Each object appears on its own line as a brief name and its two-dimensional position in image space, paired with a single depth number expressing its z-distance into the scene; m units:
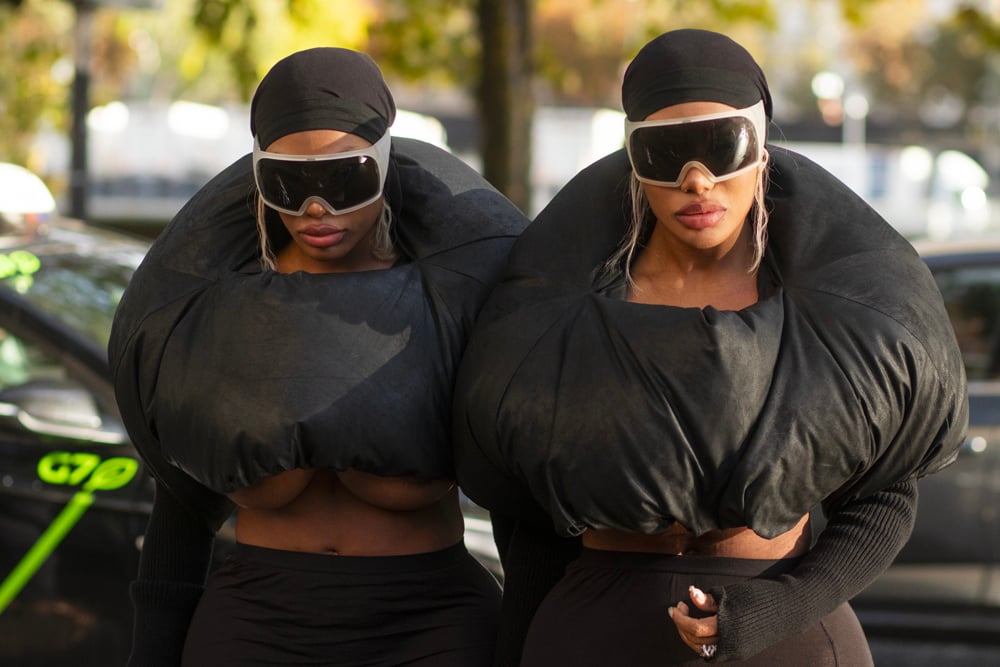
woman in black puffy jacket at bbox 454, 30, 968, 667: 4.80
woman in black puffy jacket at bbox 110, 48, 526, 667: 5.44
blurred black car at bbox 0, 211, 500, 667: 8.37
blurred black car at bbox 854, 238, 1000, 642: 11.03
